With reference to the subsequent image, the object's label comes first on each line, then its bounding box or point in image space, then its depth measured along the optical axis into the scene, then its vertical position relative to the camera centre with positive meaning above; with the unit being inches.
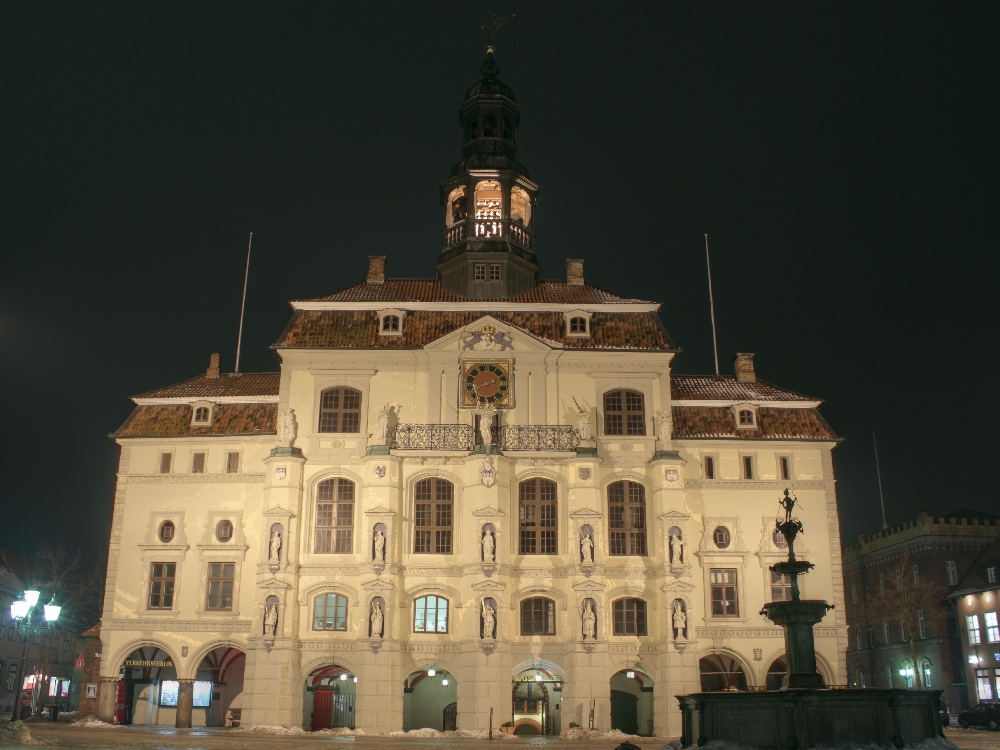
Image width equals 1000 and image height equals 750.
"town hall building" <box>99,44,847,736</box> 1673.2 +252.0
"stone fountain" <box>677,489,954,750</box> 944.3 -41.9
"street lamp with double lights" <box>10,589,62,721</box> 1214.3 +74.9
